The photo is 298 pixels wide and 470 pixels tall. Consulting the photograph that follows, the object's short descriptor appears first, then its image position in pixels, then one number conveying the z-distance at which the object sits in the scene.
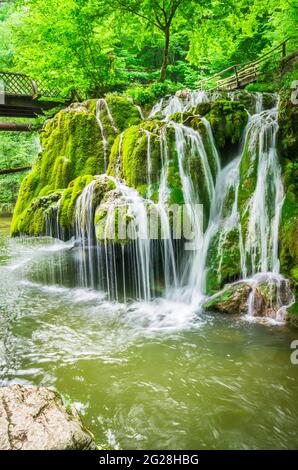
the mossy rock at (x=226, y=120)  7.48
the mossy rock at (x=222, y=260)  6.75
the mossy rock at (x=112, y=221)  6.30
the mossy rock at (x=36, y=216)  7.93
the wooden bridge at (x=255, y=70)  14.00
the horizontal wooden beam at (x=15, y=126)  15.77
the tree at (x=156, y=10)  10.48
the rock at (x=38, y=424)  2.25
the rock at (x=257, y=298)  5.91
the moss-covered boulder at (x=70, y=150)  9.00
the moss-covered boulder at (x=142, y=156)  7.22
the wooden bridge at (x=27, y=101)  14.68
